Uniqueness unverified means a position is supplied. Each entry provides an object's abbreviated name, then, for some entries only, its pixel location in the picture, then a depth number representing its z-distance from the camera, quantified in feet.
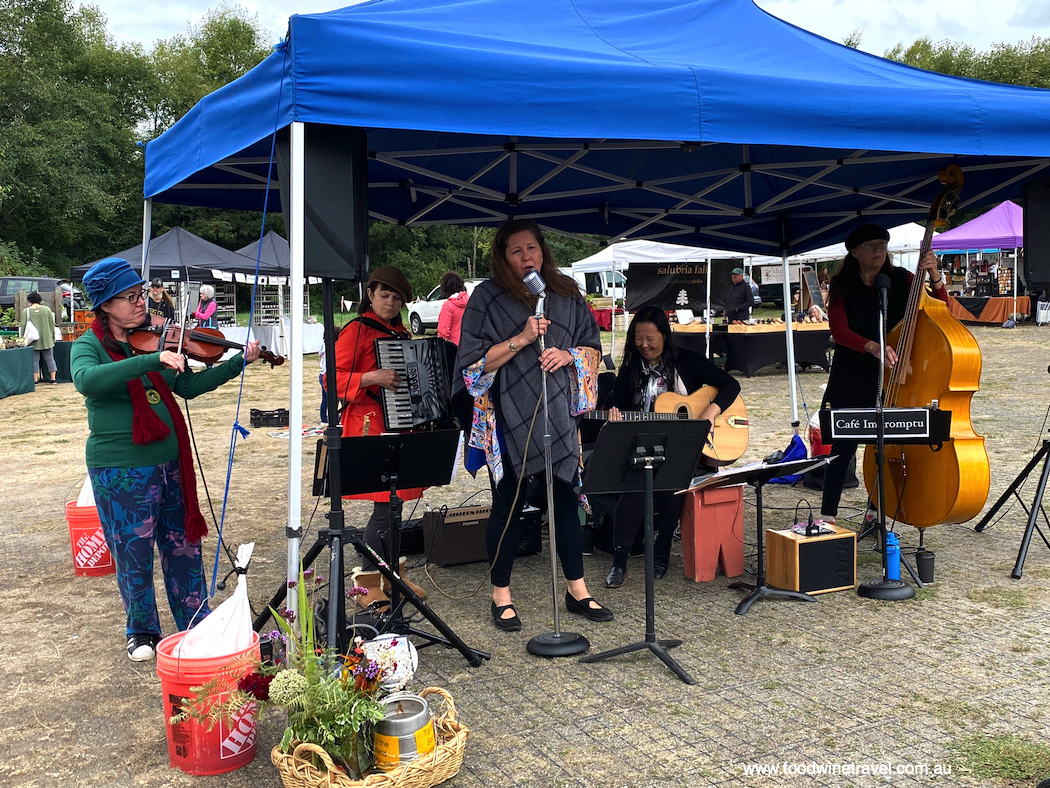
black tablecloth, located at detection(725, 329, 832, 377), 46.42
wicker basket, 8.36
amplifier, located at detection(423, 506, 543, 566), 16.87
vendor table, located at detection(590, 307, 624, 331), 82.84
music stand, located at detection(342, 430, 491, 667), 11.58
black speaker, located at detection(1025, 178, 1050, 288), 15.92
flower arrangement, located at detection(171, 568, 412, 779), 8.54
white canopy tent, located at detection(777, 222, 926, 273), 60.49
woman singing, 12.88
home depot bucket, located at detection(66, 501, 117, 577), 16.52
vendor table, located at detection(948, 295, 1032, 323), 74.33
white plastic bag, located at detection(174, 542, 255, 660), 9.59
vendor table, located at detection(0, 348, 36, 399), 46.75
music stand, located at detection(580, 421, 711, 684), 11.51
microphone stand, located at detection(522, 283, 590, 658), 11.84
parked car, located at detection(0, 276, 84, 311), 67.21
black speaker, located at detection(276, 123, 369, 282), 10.51
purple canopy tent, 65.31
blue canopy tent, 10.23
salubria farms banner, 49.88
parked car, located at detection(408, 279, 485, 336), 82.74
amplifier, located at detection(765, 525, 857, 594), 14.55
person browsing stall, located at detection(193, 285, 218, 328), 34.89
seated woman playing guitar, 16.12
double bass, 14.76
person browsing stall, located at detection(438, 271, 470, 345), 29.99
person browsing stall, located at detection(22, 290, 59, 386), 49.32
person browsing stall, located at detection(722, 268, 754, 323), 48.29
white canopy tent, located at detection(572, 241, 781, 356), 45.68
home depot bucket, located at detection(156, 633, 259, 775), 9.45
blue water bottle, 14.55
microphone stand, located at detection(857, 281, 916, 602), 14.07
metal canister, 8.77
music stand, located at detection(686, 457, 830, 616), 13.60
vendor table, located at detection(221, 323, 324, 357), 64.13
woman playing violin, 11.62
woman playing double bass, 17.16
